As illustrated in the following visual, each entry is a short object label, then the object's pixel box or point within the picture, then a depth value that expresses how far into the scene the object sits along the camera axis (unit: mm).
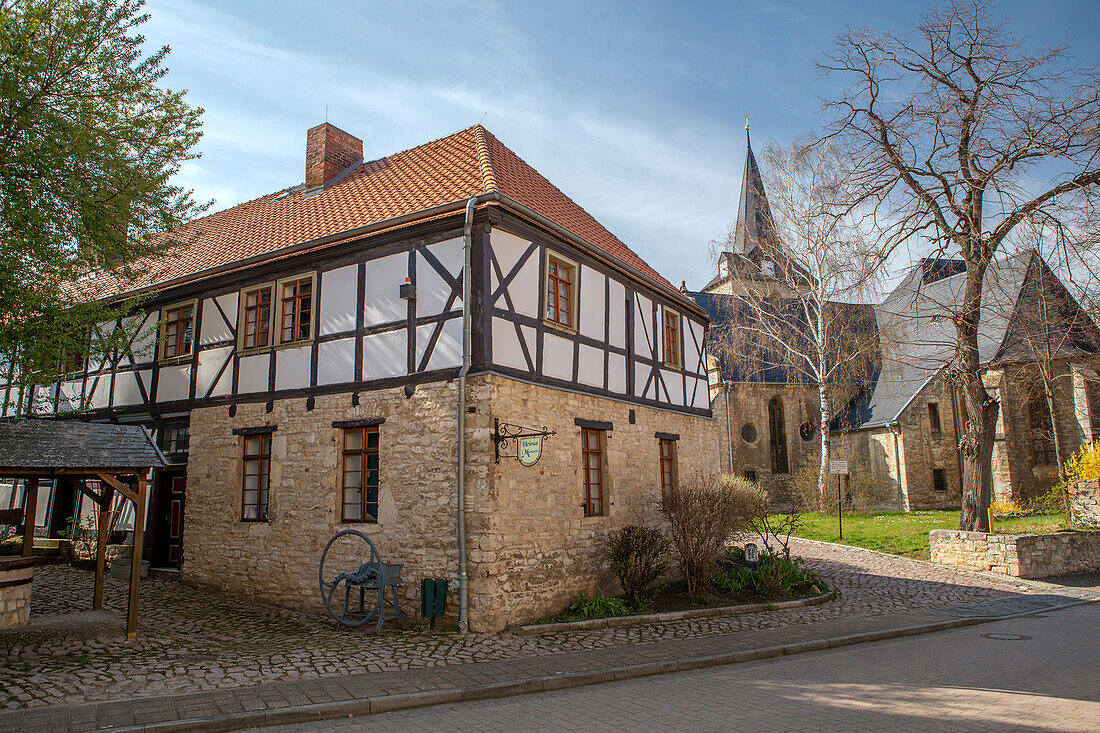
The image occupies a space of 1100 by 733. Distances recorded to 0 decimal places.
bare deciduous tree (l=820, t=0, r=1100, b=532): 14211
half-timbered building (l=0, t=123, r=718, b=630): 9836
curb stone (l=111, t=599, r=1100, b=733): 5777
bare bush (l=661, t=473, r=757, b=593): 11750
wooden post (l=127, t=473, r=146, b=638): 8680
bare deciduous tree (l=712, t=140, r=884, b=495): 25078
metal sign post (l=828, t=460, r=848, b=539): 17412
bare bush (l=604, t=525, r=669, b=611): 11172
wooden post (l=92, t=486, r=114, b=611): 9730
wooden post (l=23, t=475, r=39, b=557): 10977
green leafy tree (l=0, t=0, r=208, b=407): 9773
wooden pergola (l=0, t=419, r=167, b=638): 8656
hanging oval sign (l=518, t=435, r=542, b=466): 9594
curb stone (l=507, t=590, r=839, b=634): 9513
